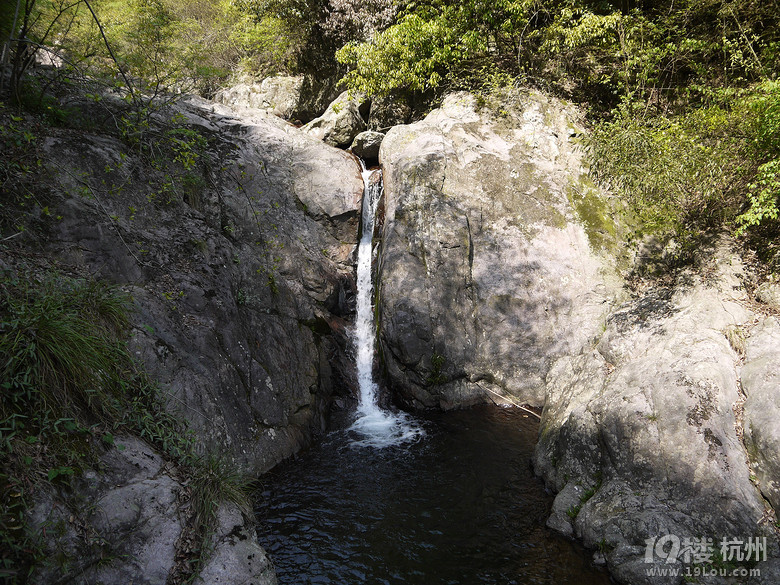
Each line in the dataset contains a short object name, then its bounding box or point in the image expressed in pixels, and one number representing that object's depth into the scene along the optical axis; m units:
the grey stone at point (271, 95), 17.11
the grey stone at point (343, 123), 14.52
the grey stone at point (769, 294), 7.02
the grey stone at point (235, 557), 3.96
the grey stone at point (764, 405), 5.36
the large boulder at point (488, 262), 9.86
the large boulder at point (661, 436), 5.43
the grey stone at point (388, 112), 14.04
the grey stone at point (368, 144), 13.82
